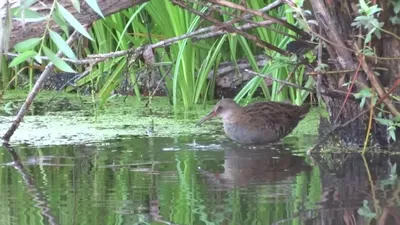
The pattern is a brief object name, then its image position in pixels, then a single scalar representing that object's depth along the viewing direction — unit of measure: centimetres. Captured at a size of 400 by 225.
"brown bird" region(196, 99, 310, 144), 1194
